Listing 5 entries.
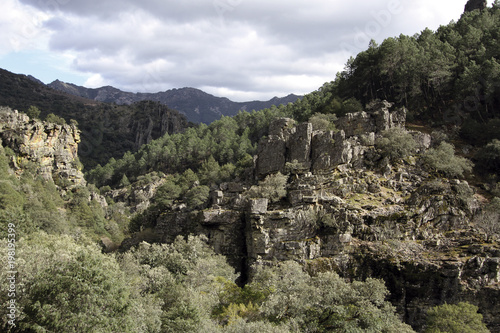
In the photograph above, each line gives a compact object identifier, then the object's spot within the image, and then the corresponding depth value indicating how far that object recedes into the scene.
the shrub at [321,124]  51.28
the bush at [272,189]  40.28
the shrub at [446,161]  41.94
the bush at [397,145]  43.50
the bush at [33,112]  86.25
